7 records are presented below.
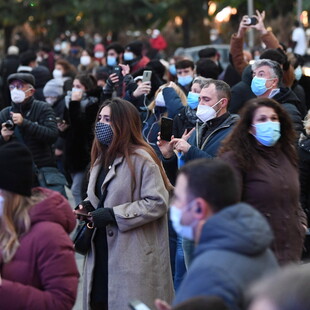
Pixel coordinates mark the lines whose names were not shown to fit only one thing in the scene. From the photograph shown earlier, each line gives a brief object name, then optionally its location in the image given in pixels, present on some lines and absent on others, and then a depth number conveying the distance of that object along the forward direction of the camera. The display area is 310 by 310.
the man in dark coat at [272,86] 14.83
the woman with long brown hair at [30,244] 7.67
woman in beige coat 11.01
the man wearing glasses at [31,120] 15.92
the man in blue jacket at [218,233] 6.28
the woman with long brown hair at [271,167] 9.83
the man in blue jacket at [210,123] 12.41
